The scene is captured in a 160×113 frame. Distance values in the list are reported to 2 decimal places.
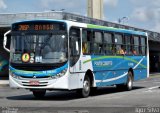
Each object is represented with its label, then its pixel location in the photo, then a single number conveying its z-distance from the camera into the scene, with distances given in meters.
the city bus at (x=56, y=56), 19.33
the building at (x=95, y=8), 90.50
